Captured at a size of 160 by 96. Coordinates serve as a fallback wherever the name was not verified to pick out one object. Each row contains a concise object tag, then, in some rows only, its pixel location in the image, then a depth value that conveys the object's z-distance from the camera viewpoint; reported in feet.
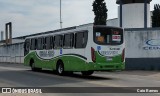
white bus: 54.14
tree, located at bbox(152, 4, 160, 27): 122.78
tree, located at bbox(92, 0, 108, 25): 111.55
